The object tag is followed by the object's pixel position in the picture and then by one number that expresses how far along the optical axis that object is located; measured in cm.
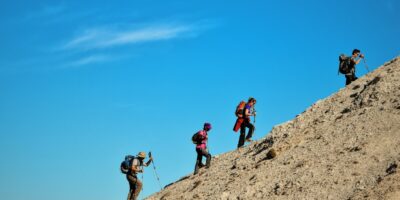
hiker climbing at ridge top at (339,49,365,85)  2620
